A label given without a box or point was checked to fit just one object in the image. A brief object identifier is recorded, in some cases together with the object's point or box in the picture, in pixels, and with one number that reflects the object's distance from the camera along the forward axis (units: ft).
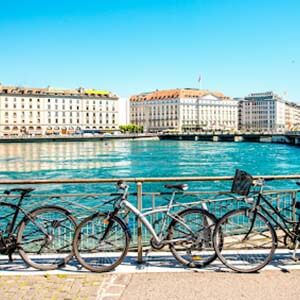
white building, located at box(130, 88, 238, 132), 638.12
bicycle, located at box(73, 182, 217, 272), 19.27
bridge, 428.97
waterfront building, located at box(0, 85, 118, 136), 502.79
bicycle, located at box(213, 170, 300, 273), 19.22
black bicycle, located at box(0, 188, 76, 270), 19.67
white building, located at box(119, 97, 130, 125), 601.21
